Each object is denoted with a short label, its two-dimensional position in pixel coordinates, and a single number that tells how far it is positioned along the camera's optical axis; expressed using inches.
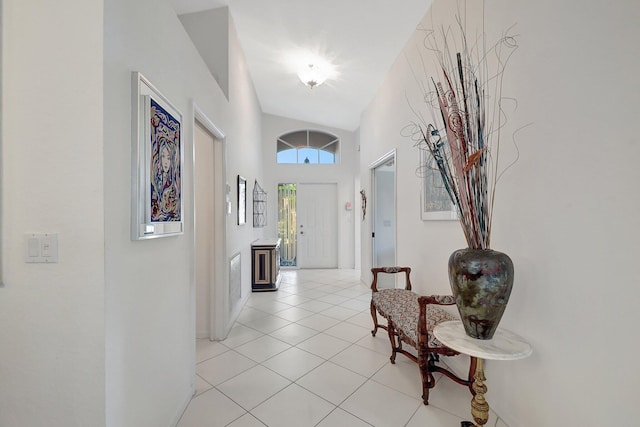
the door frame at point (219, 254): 112.6
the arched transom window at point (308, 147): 267.1
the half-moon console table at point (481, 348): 50.2
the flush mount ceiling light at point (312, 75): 156.2
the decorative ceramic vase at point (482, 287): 50.9
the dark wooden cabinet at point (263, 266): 183.2
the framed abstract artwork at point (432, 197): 92.3
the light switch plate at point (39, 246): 42.0
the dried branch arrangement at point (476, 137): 55.9
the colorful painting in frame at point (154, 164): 50.4
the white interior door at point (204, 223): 114.1
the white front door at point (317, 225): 265.9
